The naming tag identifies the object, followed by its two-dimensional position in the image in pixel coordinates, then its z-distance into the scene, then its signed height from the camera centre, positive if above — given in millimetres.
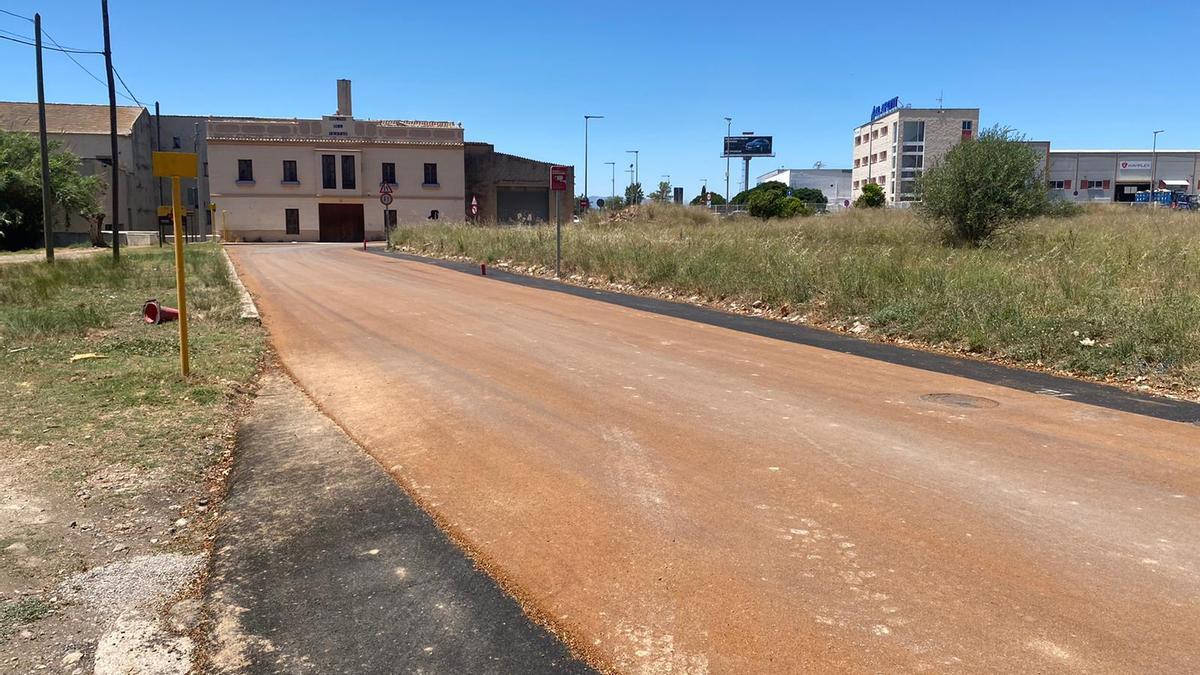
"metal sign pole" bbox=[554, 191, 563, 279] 22619 -68
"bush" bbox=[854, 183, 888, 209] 73000 +4805
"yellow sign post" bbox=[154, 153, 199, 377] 7578 +661
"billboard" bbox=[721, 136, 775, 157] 126500 +15765
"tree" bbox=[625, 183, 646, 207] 103306 +7266
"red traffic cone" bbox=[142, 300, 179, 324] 12250 -1041
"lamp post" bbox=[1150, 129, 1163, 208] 104488 +11205
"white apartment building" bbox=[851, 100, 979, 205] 108812 +15435
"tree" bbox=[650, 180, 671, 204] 102812 +7608
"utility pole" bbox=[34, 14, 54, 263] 27750 +2769
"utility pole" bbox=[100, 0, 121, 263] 27297 +4649
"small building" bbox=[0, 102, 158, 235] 63031 +7986
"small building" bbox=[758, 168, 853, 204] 149625 +12745
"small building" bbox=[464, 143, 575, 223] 70812 +5331
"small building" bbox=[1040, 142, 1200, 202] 116688 +11489
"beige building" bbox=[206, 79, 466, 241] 61688 +5460
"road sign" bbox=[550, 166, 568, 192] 22188 +1869
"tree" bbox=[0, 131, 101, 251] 45062 +3124
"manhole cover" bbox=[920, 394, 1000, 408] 7535 -1402
